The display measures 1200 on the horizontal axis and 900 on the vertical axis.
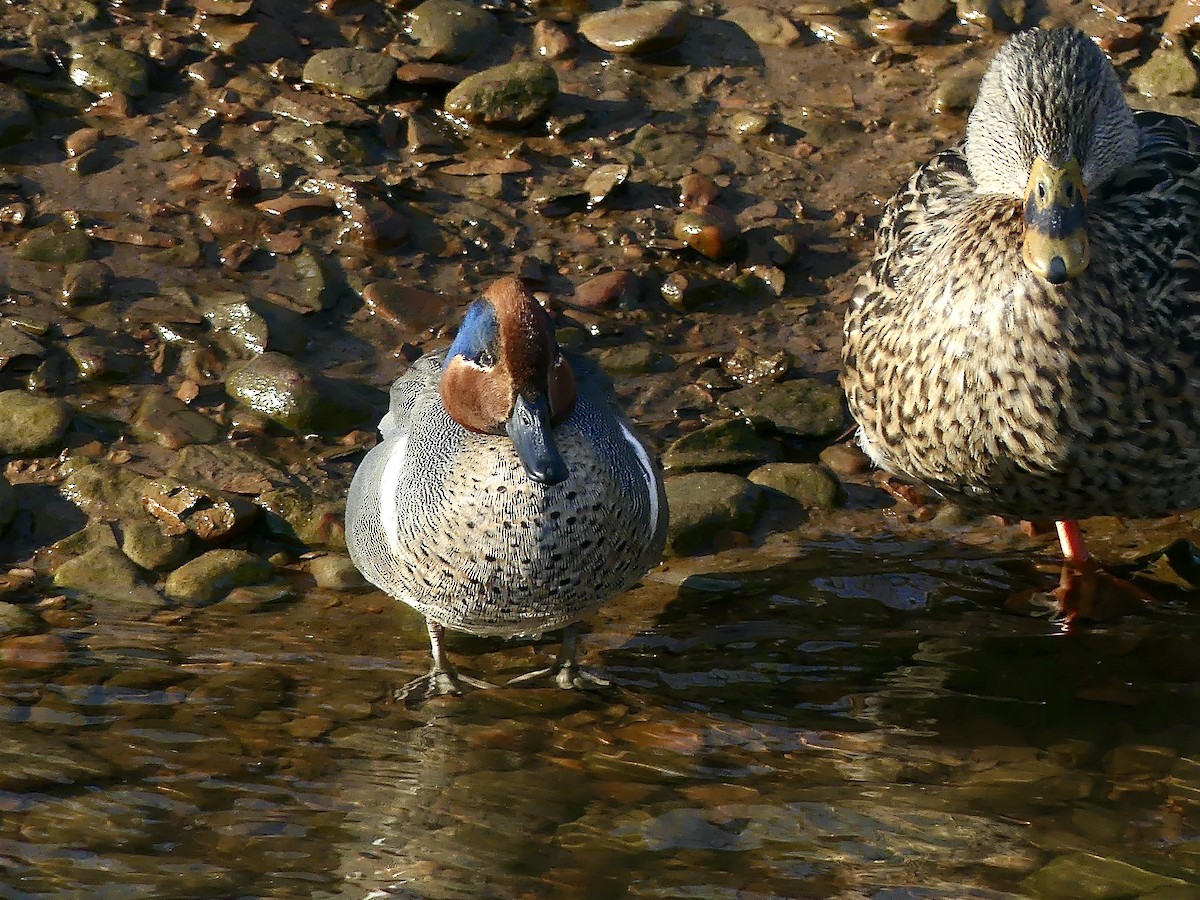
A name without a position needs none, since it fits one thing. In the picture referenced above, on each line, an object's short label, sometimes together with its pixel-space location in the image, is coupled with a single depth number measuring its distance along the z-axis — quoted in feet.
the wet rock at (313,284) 36.91
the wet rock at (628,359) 36.63
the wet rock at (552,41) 42.93
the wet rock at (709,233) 38.45
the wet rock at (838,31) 44.04
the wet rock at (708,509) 32.71
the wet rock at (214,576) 30.53
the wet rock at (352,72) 41.06
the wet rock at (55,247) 36.68
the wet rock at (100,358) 34.65
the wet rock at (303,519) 32.42
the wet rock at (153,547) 31.35
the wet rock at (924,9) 44.09
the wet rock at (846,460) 35.01
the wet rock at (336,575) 31.24
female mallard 26.02
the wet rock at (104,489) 32.40
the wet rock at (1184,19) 42.63
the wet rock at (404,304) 36.96
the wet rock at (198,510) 31.89
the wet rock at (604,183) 39.68
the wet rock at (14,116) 38.86
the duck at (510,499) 25.76
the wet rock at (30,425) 32.99
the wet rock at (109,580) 30.32
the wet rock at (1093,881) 22.48
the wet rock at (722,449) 34.53
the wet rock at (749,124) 41.93
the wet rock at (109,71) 40.29
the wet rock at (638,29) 43.06
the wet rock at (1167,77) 42.11
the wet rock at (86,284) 35.99
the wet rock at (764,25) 44.06
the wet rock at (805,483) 33.99
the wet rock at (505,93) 40.91
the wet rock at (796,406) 35.27
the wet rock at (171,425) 33.88
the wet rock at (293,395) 34.24
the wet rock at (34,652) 27.71
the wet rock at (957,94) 42.24
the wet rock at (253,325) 35.73
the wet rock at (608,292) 37.73
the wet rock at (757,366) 36.37
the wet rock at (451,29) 42.19
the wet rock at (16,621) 28.71
